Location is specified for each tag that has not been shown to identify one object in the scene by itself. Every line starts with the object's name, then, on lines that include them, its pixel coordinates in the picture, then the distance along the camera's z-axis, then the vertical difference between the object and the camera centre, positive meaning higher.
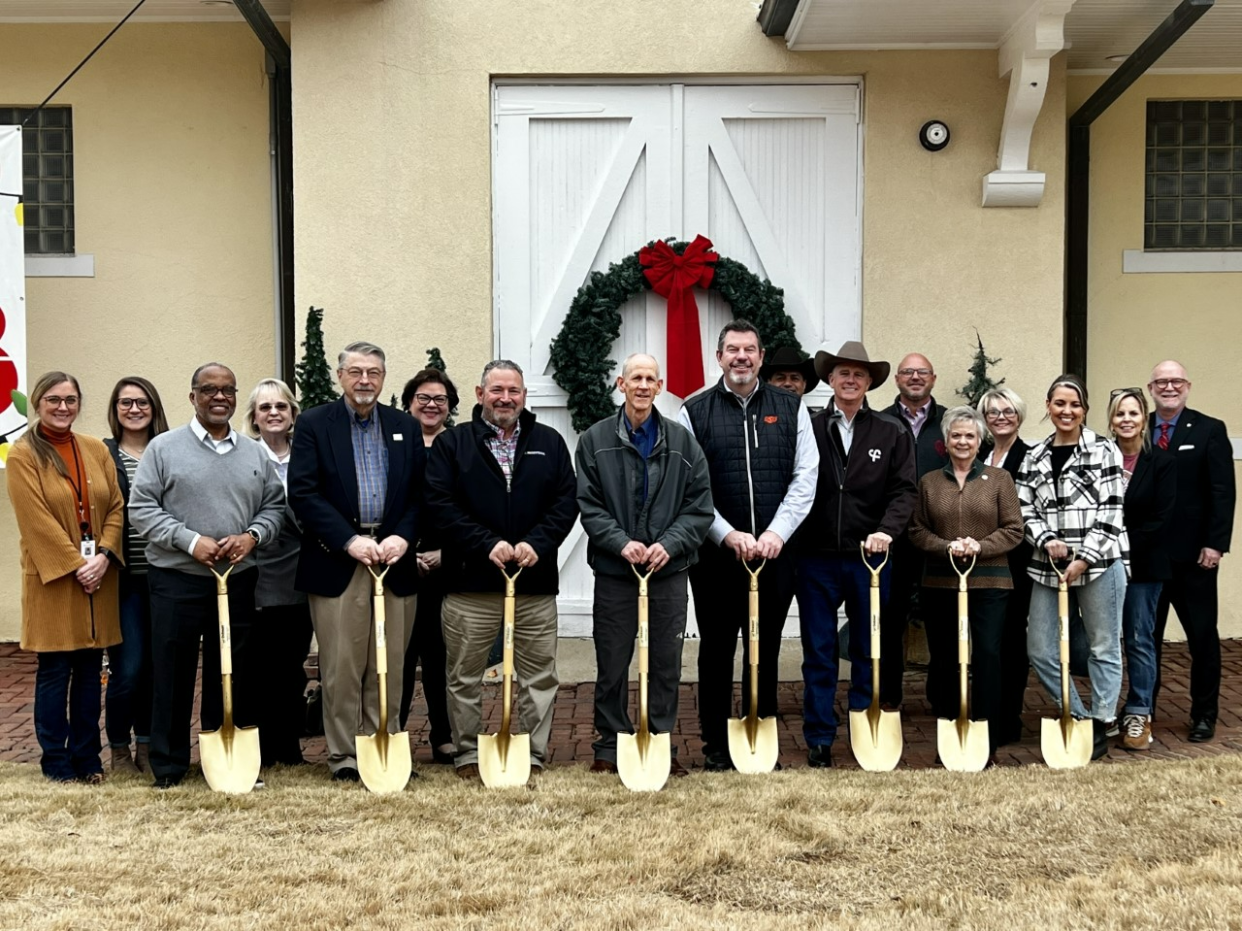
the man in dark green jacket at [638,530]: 5.75 -0.49
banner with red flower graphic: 7.76 +0.71
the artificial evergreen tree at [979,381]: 8.12 +0.20
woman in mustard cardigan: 5.59 -0.61
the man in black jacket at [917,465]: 6.61 -0.25
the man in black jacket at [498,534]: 5.74 -0.50
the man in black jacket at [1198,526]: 6.44 -0.54
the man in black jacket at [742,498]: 5.96 -0.37
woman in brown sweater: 6.05 -0.58
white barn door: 8.34 +1.37
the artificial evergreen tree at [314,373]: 8.05 +0.27
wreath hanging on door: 8.20 +0.69
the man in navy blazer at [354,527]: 5.65 -0.46
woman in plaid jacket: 6.07 -0.55
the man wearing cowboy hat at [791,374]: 6.87 +0.21
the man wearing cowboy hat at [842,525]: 6.05 -0.50
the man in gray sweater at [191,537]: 5.54 -0.49
